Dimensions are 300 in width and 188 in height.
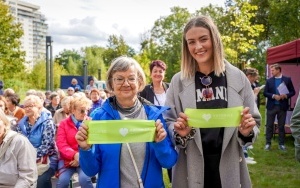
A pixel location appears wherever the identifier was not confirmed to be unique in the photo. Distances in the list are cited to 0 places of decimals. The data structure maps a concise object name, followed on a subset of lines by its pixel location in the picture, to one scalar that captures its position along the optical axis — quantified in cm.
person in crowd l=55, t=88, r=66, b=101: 978
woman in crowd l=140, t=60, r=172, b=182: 497
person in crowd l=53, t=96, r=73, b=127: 702
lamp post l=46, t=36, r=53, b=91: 1585
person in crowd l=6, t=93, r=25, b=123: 685
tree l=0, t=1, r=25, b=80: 2311
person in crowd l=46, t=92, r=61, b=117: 898
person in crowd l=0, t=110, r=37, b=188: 331
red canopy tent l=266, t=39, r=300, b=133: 844
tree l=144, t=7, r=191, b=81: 5388
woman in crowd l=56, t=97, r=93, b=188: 486
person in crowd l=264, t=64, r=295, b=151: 851
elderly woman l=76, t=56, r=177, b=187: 229
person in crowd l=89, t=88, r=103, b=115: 910
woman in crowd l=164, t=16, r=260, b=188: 224
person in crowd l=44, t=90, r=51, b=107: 976
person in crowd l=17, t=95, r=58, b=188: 469
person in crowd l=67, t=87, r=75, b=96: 1256
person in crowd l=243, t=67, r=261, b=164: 794
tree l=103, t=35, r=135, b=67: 4731
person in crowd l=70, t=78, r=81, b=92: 1714
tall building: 15150
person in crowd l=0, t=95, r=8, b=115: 605
